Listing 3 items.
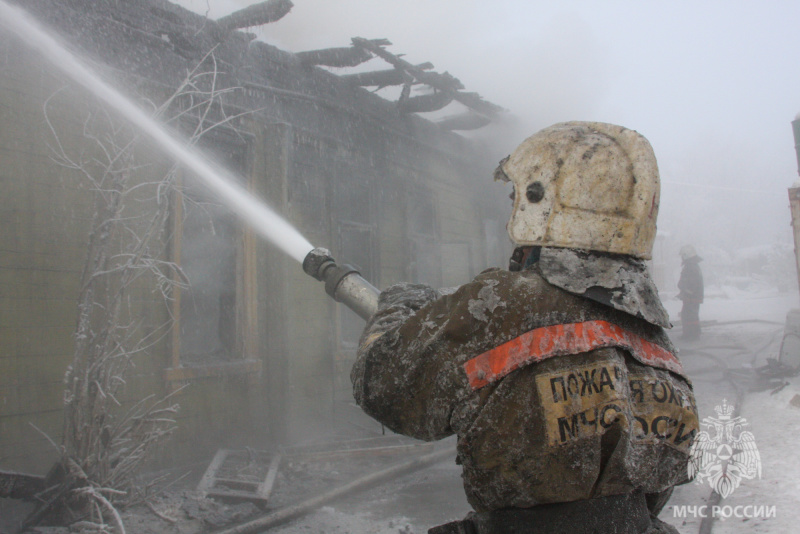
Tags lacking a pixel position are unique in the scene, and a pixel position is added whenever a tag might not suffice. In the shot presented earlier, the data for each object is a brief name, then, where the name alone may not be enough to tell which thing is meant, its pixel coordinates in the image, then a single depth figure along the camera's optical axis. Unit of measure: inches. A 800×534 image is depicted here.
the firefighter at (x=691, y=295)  513.7
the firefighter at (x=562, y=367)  52.9
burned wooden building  166.7
